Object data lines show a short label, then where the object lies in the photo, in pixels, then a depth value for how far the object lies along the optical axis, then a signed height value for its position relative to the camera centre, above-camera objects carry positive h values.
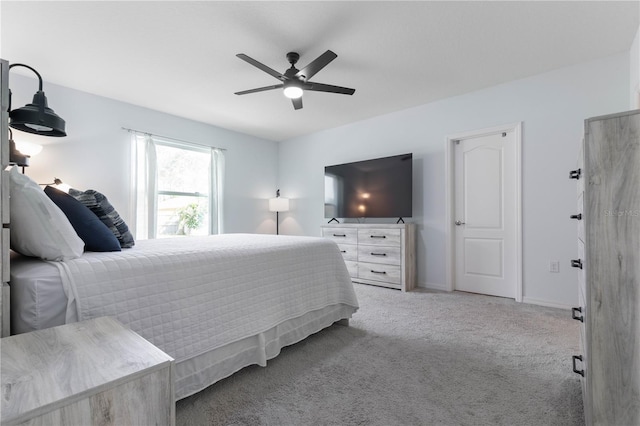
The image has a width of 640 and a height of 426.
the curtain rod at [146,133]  3.96 +1.14
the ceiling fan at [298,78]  2.39 +1.22
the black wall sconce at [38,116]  1.46 +0.51
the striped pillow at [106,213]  1.74 +0.01
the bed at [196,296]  1.16 -0.40
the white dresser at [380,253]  3.82 -0.52
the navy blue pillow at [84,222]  1.53 -0.04
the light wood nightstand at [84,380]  0.66 -0.41
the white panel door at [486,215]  3.46 -0.01
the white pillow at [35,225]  1.23 -0.04
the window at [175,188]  4.10 +0.42
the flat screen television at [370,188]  4.03 +0.39
